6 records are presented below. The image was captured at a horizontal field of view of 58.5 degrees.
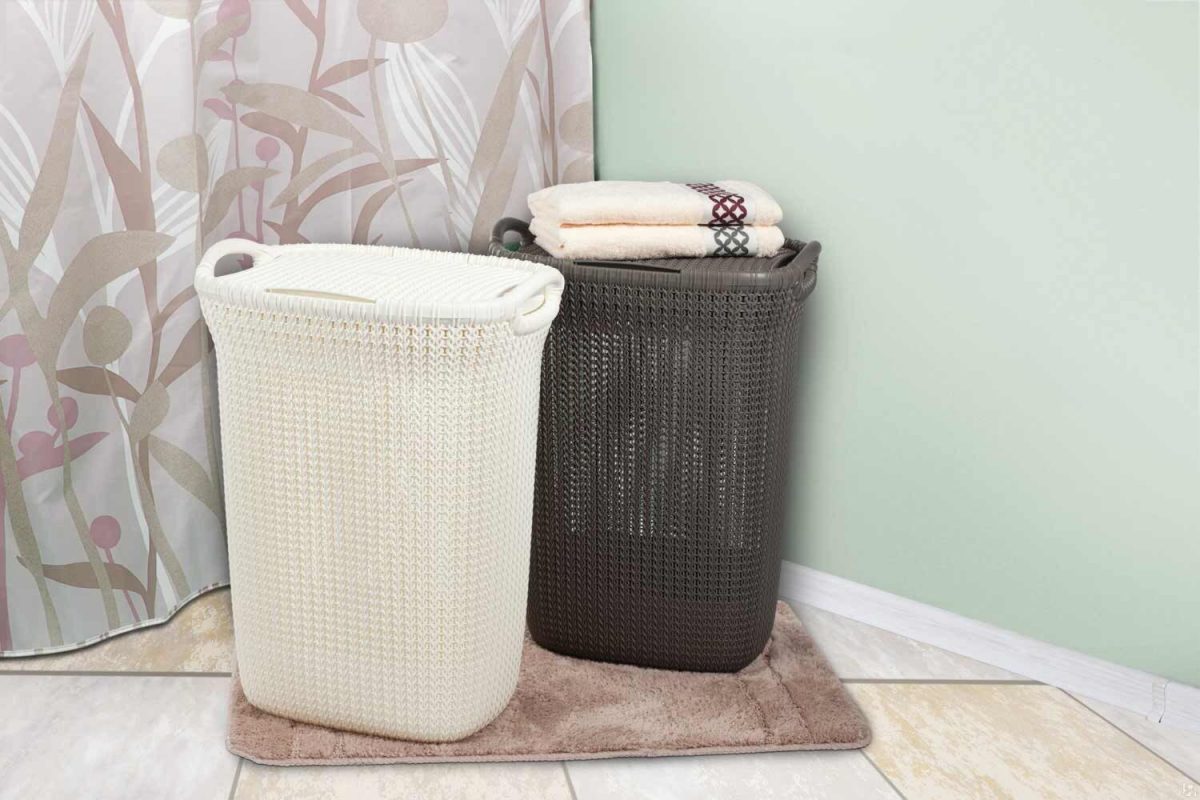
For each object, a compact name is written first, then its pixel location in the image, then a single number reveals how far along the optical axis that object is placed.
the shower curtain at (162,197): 1.19
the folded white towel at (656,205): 1.26
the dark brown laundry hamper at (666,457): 1.21
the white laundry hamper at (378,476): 1.02
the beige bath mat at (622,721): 1.14
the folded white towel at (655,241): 1.25
